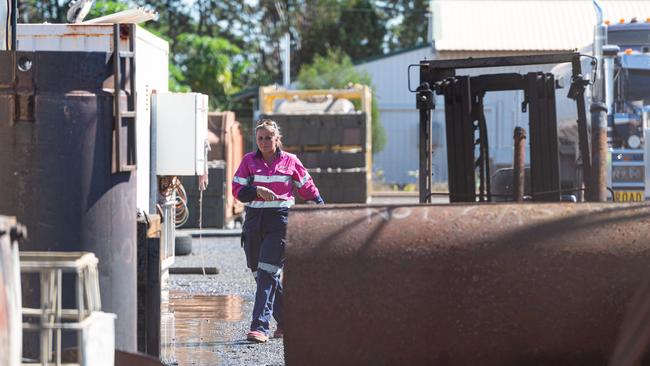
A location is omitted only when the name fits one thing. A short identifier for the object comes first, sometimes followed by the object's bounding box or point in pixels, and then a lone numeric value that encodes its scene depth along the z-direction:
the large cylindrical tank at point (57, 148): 12.23
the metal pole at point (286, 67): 82.64
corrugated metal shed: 62.62
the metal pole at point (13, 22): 15.49
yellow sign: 27.30
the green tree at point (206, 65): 78.69
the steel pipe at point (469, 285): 11.04
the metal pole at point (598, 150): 15.70
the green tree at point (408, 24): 117.12
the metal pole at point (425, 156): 18.25
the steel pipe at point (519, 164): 13.56
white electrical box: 17.44
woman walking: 18.50
